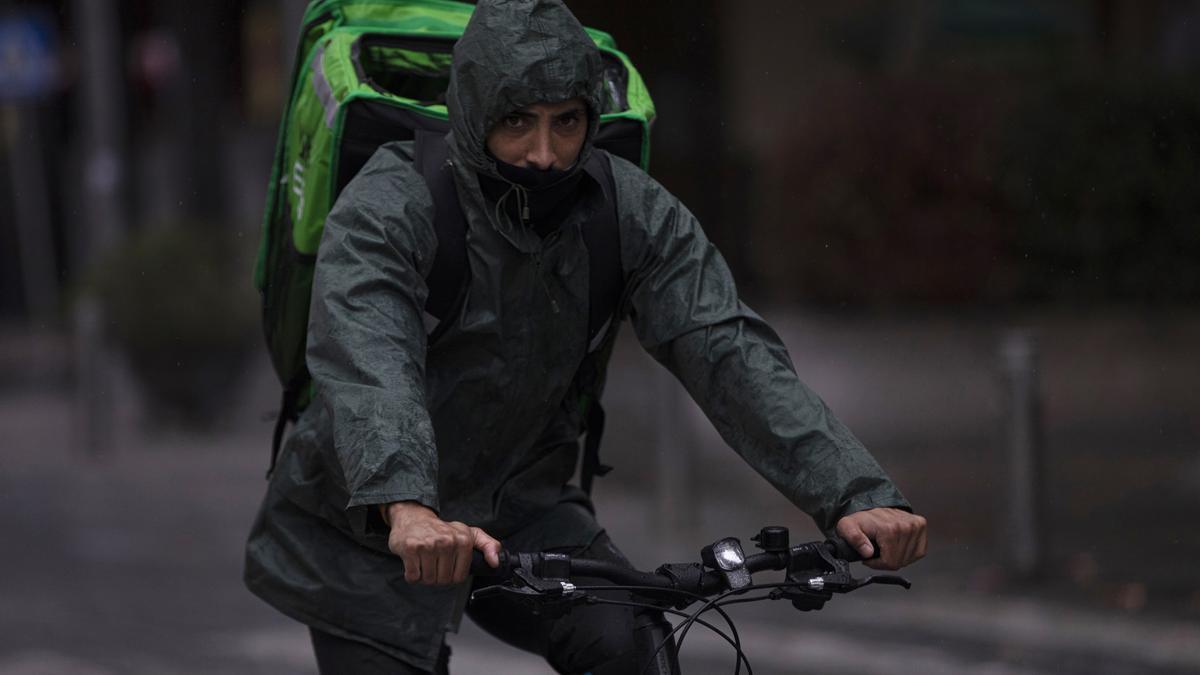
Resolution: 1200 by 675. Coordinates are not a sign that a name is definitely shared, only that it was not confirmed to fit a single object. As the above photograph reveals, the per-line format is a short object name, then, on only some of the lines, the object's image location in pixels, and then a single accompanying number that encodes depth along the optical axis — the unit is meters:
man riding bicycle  5.93
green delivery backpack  6.91
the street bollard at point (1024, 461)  15.98
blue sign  40.72
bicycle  5.42
